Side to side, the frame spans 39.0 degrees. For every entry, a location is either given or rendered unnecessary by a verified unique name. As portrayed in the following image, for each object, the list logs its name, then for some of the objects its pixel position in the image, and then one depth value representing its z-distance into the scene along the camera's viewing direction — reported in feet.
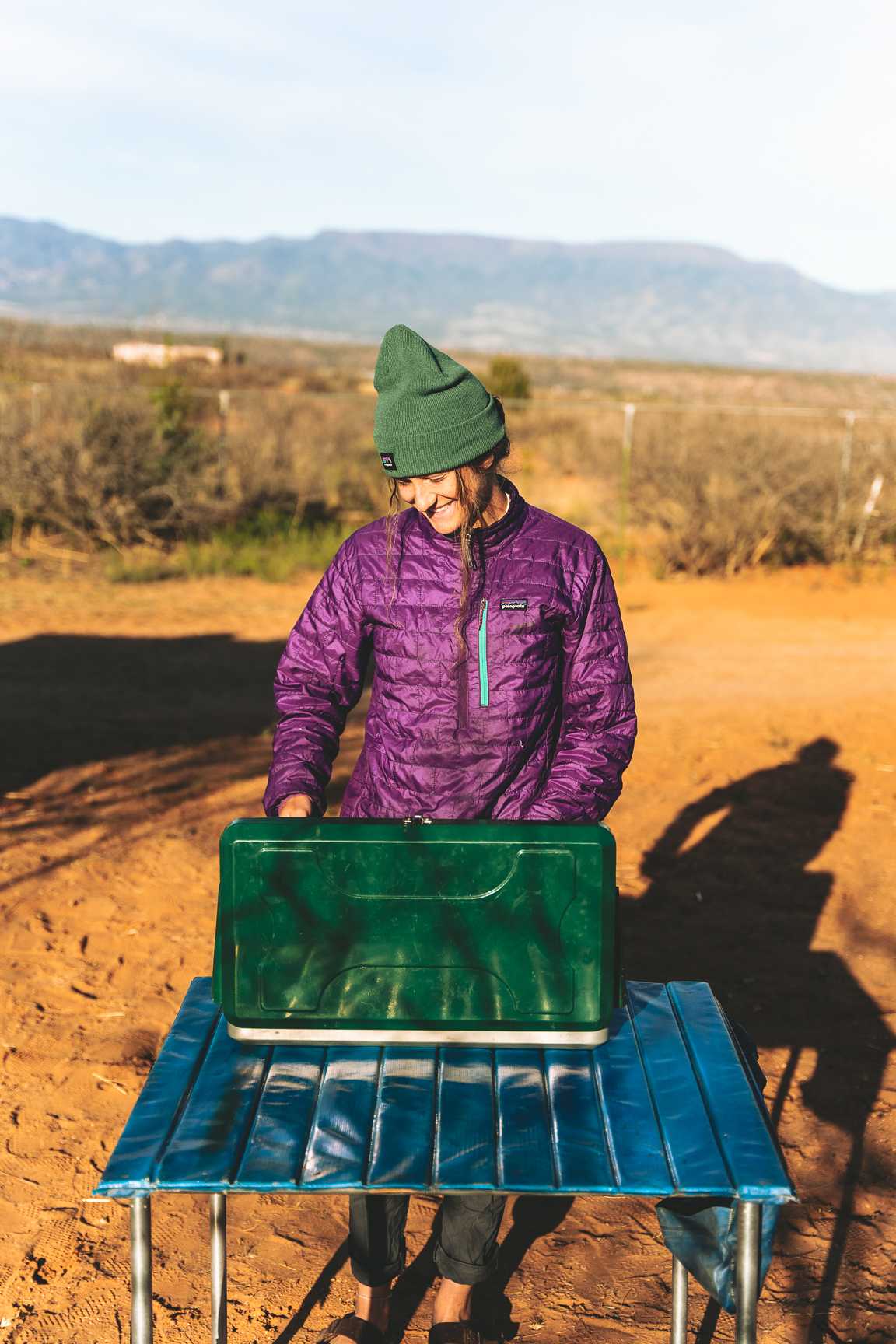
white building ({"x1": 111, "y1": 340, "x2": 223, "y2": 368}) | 149.79
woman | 7.15
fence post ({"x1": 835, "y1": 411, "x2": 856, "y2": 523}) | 44.11
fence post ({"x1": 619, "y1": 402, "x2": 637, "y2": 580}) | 41.97
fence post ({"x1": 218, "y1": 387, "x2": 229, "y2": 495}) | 44.32
